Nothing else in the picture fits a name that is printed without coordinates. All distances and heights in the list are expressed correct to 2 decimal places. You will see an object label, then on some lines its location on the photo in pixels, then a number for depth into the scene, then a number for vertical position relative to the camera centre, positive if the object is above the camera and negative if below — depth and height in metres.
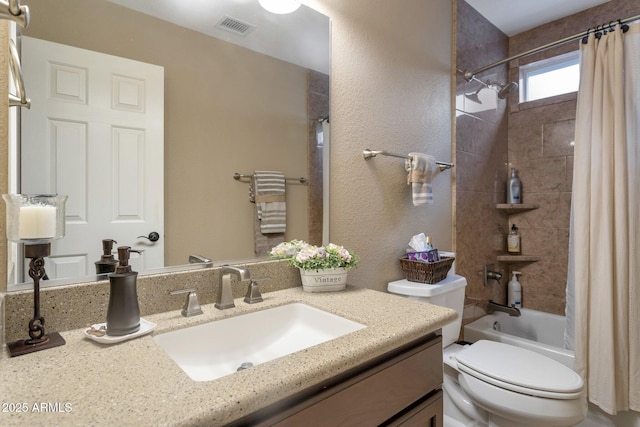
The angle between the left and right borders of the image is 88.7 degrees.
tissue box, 1.56 -0.22
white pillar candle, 0.69 -0.03
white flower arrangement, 1.17 -0.16
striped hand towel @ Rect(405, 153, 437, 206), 1.62 +0.16
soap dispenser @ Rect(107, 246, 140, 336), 0.75 -0.21
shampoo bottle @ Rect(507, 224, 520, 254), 2.51 -0.24
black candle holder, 0.70 -0.21
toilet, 1.22 -0.68
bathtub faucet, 2.20 -0.66
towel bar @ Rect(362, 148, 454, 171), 1.52 +0.27
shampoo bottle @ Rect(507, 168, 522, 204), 2.48 +0.16
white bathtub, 1.98 -0.78
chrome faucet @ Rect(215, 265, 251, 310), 1.00 -0.24
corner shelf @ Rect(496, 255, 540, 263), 2.42 -0.34
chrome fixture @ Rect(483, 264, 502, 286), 2.29 -0.44
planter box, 1.17 -0.25
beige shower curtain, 1.58 -0.08
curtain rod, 1.64 +0.92
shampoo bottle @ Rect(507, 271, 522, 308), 2.48 -0.62
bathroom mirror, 0.93 +0.40
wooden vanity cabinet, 0.62 -0.41
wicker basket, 1.54 -0.28
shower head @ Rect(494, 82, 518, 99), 2.15 +0.81
